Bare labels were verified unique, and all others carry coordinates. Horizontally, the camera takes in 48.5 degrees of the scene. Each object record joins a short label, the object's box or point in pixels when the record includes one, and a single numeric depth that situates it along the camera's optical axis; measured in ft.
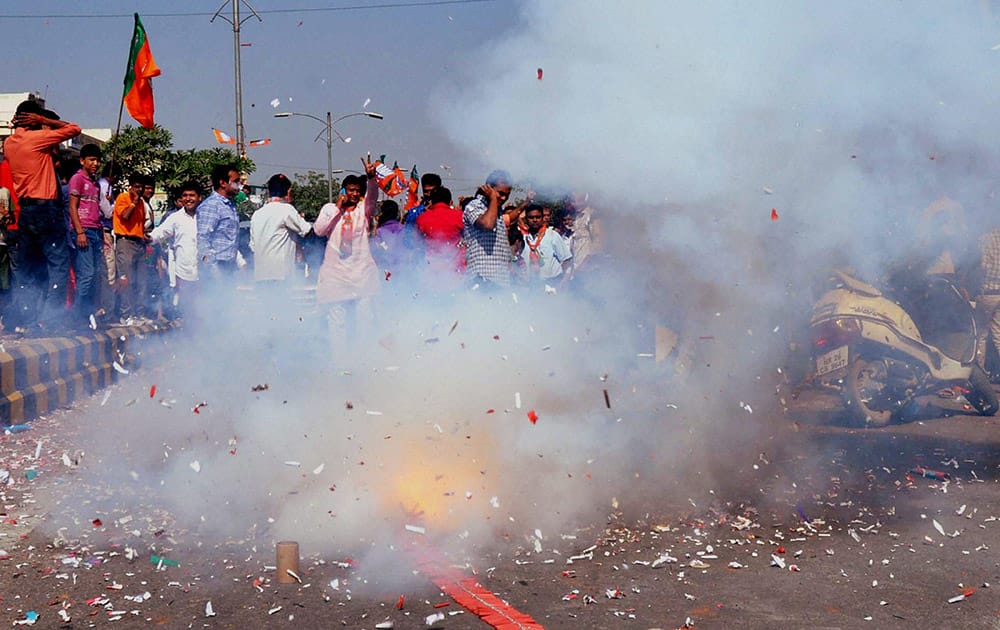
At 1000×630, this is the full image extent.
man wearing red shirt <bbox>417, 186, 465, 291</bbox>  27.23
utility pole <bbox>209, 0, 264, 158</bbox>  92.09
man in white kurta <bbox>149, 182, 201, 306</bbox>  36.91
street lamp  126.72
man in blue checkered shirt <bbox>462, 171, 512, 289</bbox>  24.93
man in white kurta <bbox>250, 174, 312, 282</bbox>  32.35
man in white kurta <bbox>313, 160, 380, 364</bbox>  29.81
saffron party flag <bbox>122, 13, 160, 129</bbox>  31.35
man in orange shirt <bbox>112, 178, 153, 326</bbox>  38.63
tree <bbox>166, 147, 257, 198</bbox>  115.19
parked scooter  26.86
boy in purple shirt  32.68
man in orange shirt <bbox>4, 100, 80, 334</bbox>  29.58
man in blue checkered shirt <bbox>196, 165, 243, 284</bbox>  35.01
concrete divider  26.21
